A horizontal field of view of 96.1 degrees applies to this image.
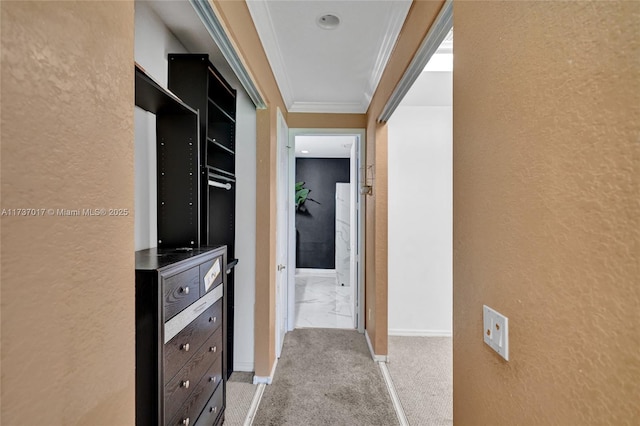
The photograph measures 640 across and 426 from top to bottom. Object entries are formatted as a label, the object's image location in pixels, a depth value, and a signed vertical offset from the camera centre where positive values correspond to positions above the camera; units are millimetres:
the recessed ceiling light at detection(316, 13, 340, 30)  1840 +1246
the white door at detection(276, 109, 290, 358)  2785 -221
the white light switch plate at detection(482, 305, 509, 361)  754 -331
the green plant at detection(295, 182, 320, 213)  6250 +318
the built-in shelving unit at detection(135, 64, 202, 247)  1577 +174
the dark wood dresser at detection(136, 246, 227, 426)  1051 -541
